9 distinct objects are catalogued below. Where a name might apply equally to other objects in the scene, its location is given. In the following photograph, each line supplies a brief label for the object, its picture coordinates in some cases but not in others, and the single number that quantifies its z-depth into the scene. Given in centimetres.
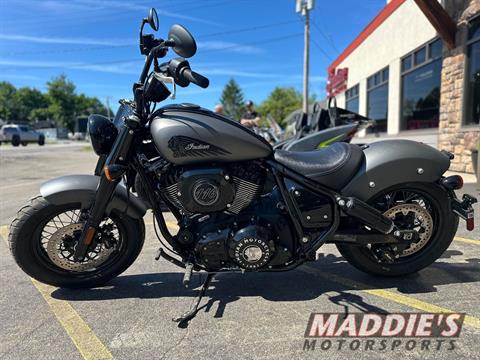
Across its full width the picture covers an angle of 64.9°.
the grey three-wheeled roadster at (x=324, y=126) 553
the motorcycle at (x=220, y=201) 257
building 820
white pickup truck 3288
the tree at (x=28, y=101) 8719
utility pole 1945
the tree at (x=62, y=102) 8356
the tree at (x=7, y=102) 8362
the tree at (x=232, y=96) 9625
